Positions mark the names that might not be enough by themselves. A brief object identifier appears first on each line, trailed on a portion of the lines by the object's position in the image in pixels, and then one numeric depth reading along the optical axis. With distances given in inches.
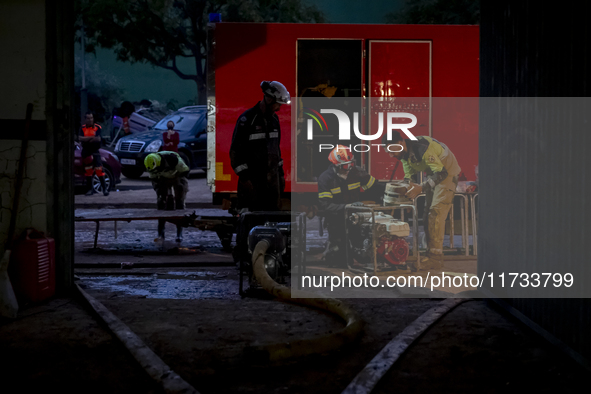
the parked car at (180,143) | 679.7
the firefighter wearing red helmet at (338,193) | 306.7
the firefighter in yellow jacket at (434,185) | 306.2
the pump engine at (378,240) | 283.3
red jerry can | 198.5
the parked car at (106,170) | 562.7
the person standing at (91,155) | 555.2
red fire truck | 359.6
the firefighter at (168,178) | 356.5
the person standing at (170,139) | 629.9
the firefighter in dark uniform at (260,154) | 274.8
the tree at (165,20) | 1048.8
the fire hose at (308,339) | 149.4
